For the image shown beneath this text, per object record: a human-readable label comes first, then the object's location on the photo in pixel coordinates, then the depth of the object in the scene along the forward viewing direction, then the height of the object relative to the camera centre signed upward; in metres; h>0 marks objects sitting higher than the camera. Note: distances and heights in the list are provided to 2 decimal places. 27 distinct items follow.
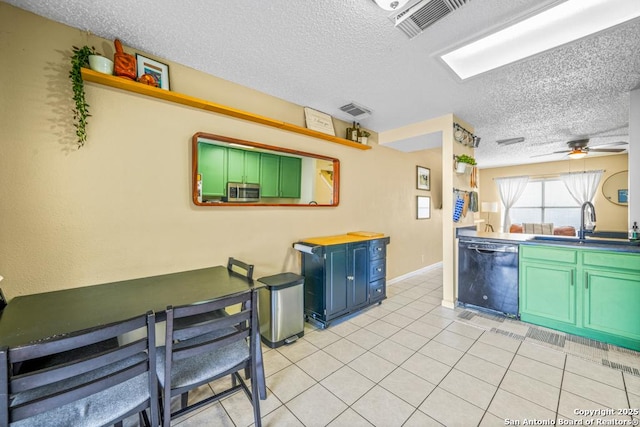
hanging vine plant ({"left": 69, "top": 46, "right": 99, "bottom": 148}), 1.69 +0.83
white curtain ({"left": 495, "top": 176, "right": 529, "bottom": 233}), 7.31 +0.75
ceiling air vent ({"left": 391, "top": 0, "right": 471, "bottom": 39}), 1.55 +1.31
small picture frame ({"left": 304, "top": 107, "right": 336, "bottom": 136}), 3.10 +1.18
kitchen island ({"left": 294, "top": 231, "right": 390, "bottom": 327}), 2.76 -0.72
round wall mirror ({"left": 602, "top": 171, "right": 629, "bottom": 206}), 5.80 +0.67
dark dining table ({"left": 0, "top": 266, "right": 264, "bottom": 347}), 1.15 -0.53
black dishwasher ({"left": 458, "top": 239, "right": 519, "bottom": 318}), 2.91 -0.74
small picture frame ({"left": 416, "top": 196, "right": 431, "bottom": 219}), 5.04 +0.16
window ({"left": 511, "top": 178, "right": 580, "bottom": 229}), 6.62 +0.30
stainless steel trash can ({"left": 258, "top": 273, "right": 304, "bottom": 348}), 2.35 -0.93
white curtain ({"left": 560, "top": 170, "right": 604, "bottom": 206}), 6.14 +0.83
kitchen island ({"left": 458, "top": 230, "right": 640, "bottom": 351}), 2.27 -0.70
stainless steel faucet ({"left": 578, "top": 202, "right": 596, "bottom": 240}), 2.63 -0.04
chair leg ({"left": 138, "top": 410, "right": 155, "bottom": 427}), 1.36 -1.14
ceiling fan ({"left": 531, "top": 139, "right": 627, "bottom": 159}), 4.63 +1.33
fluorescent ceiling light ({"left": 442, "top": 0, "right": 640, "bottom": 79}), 1.74 +1.45
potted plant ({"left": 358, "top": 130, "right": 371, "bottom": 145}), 3.66 +1.14
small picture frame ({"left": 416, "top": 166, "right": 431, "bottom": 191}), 5.02 +0.76
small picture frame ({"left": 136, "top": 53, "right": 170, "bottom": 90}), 1.99 +1.17
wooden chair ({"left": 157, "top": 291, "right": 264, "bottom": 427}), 1.20 -0.82
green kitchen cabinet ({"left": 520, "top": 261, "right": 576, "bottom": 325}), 2.56 -0.81
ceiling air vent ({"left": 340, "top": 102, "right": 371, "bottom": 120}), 3.11 +1.34
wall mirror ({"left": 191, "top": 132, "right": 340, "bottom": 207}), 2.31 +0.42
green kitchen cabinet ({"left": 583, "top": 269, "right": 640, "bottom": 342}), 2.24 -0.80
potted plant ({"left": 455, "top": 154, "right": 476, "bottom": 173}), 3.37 +0.72
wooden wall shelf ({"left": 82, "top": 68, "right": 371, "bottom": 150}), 1.77 +0.96
